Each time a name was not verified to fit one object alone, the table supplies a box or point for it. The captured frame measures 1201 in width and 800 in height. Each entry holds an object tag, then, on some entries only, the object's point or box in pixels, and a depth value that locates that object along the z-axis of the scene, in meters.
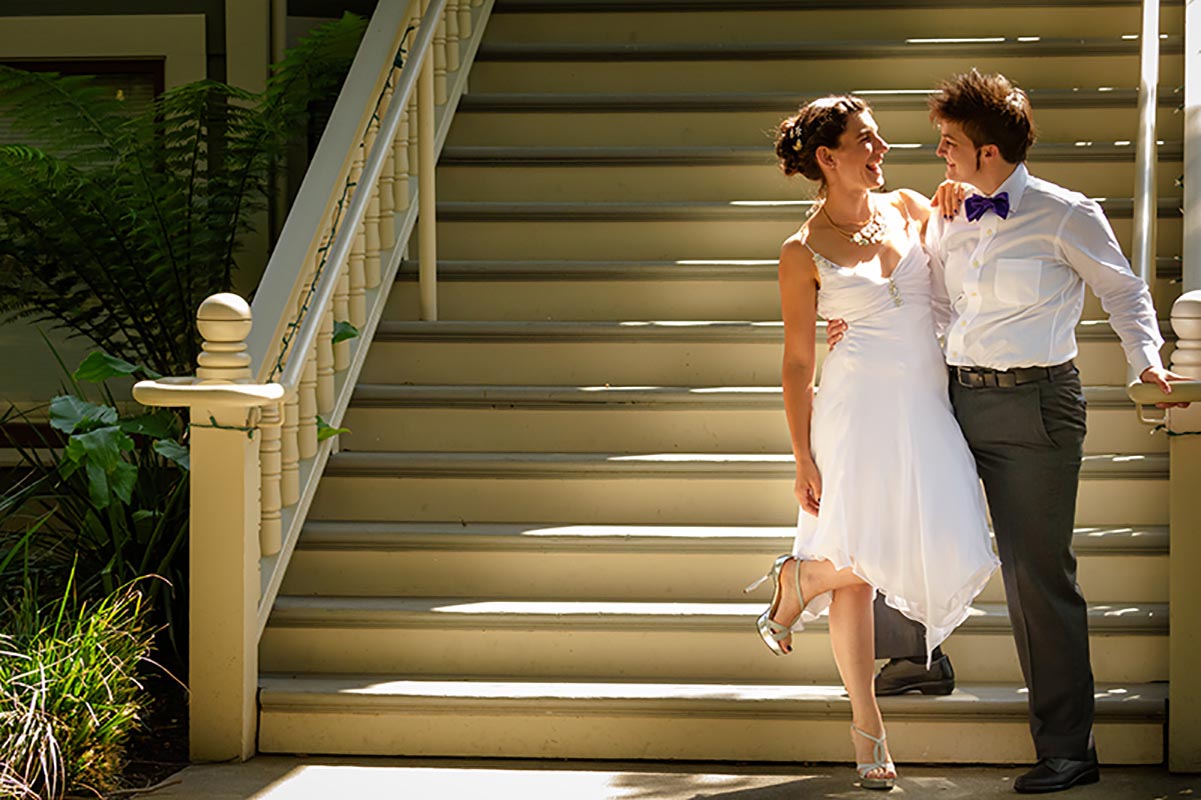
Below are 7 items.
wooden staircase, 7.85
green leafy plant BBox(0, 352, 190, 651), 8.27
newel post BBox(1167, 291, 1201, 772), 7.39
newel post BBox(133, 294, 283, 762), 7.39
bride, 6.96
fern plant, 10.74
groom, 6.82
